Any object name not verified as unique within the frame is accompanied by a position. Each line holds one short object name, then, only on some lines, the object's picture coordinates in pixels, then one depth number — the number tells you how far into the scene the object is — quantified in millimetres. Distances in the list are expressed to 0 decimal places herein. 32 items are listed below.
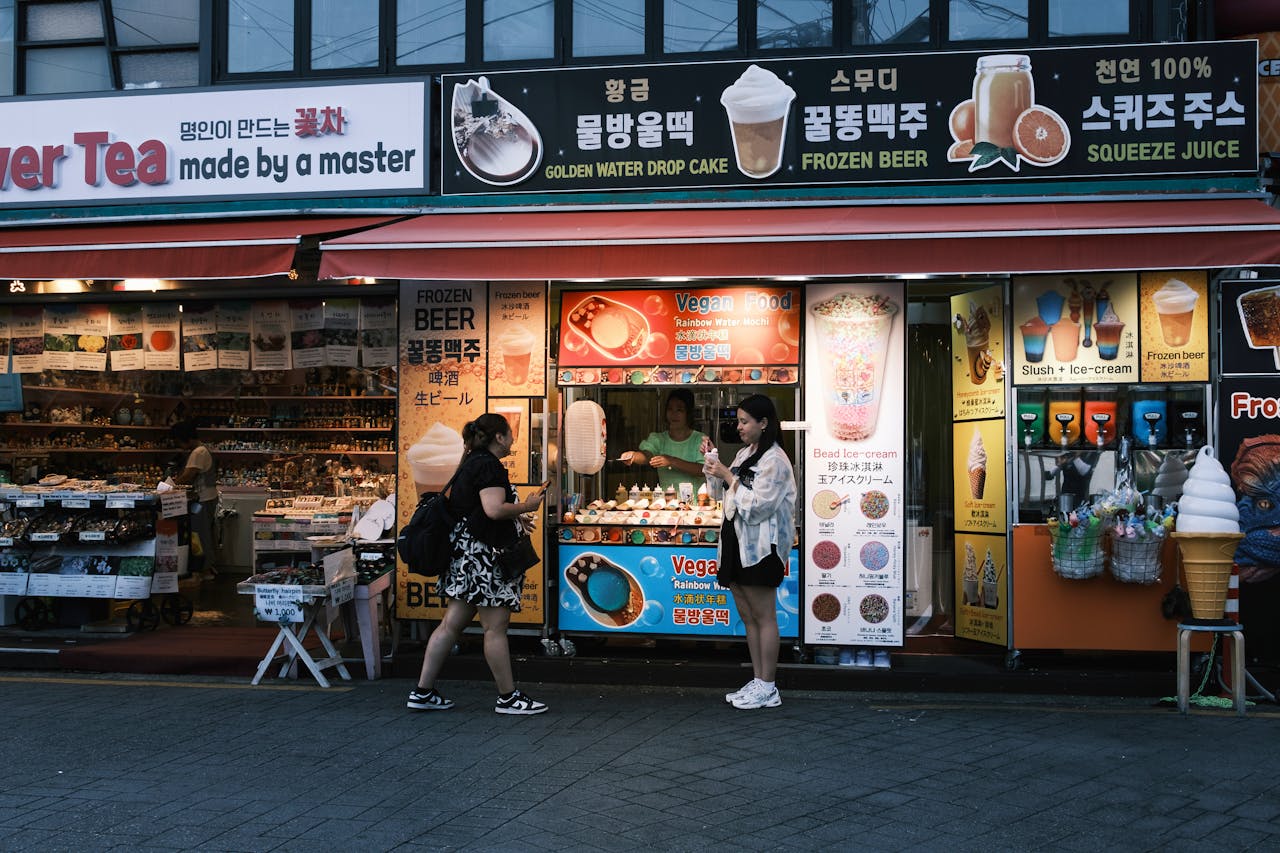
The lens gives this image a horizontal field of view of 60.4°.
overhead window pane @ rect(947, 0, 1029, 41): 8242
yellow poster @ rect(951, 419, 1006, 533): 8281
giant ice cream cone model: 6895
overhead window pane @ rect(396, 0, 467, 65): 8820
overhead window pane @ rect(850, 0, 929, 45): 8336
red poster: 8156
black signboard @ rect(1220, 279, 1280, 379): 7750
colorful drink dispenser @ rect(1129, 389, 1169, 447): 7988
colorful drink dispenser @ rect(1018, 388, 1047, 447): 8141
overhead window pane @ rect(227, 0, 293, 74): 9062
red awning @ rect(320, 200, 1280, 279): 6941
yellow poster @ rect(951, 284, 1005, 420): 8273
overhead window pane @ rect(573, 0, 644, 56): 8641
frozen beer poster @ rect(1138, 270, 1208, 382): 7848
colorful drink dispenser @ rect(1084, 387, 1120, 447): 8094
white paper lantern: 8492
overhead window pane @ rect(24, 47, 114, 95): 9648
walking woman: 6770
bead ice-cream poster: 7965
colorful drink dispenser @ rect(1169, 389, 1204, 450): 7895
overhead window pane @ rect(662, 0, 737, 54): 8523
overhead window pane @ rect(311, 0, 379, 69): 8945
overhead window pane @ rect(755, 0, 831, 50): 8438
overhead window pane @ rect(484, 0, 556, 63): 8750
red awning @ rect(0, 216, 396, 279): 7832
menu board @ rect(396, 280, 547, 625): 8492
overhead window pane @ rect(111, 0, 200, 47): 9414
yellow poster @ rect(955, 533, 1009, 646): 8258
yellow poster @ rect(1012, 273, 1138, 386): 7906
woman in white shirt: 6930
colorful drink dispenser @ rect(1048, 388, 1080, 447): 8133
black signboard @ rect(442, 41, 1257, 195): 7820
